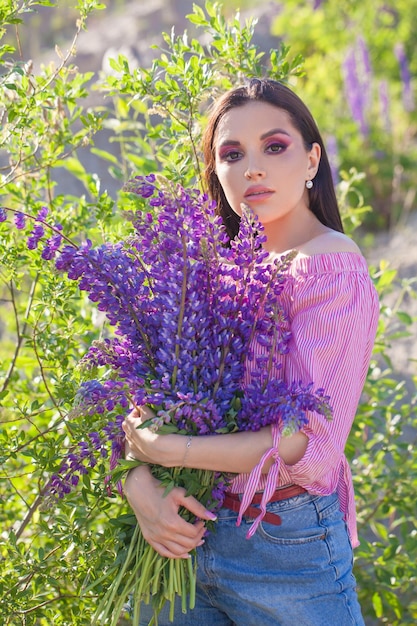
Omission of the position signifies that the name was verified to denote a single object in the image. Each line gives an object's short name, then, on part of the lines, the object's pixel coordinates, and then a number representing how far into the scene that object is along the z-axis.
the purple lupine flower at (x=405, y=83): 7.39
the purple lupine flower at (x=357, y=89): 7.30
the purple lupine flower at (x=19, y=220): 1.90
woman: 1.77
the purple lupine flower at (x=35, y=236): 1.89
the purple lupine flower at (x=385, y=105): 7.21
